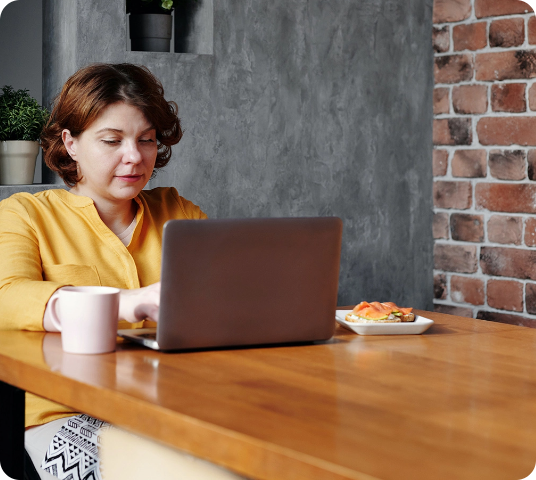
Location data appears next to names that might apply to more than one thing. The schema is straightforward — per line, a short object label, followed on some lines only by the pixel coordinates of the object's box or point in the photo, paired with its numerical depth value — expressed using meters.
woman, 3.15
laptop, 2.73
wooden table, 2.25
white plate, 2.94
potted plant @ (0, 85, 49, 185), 3.75
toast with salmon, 2.96
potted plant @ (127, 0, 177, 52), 4.13
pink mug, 2.72
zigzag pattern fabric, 2.80
